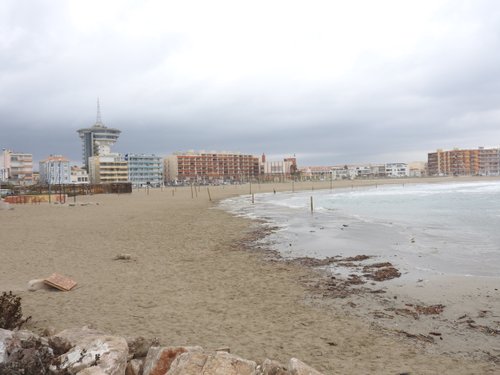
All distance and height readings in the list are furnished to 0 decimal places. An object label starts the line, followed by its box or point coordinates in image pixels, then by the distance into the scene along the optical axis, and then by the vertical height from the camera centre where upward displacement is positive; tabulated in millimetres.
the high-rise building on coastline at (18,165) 122188 +4888
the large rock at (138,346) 4418 -1931
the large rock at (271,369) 3471 -1736
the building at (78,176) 119438 +872
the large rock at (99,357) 3662 -1710
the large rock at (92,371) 3385 -1673
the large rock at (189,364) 3367 -1649
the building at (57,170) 115312 +2709
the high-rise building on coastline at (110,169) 114875 +2636
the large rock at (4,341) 3525 -1510
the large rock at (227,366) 3332 -1646
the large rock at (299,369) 3436 -1723
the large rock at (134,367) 3844 -1874
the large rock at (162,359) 3717 -1752
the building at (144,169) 128500 +2663
